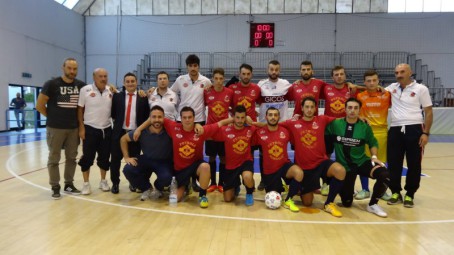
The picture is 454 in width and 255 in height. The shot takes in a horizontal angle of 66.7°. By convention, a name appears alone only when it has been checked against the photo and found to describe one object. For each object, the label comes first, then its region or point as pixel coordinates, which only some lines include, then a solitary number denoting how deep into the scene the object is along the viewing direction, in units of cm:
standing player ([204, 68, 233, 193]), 528
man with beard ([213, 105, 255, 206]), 480
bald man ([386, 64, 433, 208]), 478
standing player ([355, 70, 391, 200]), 513
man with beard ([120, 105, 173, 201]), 494
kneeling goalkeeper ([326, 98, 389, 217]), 461
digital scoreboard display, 1736
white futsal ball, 452
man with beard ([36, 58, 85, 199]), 490
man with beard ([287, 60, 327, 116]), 532
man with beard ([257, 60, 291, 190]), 557
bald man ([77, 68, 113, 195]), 511
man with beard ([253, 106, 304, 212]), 464
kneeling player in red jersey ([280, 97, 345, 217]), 461
